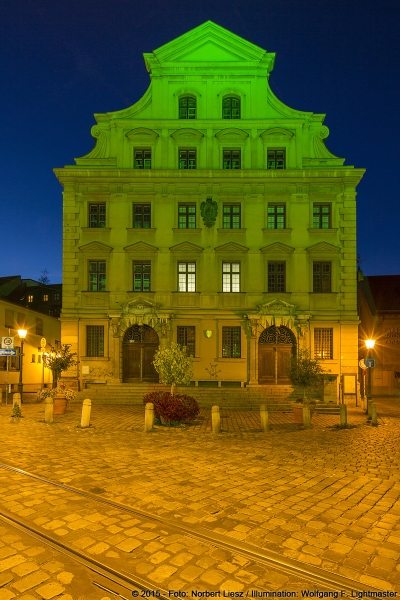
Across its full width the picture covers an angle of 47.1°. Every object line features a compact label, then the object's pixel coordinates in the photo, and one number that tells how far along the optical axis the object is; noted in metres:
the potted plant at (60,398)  19.24
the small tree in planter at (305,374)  19.12
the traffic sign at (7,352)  21.90
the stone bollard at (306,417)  16.08
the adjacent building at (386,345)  36.25
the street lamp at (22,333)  23.18
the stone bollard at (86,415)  15.40
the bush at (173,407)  15.66
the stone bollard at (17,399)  17.74
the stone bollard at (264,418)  15.01
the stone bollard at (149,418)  14.57
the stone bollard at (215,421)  14.27
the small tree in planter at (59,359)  23.92
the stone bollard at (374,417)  17.16
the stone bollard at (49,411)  16.59
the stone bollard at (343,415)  16.45
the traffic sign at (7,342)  22.10
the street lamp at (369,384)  19.12
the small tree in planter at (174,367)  19.66
